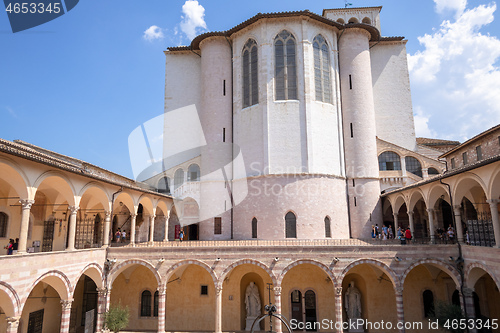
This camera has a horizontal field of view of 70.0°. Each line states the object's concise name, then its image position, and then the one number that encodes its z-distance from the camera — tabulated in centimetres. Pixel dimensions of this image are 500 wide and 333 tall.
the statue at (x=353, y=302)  2217
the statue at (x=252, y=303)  2284
